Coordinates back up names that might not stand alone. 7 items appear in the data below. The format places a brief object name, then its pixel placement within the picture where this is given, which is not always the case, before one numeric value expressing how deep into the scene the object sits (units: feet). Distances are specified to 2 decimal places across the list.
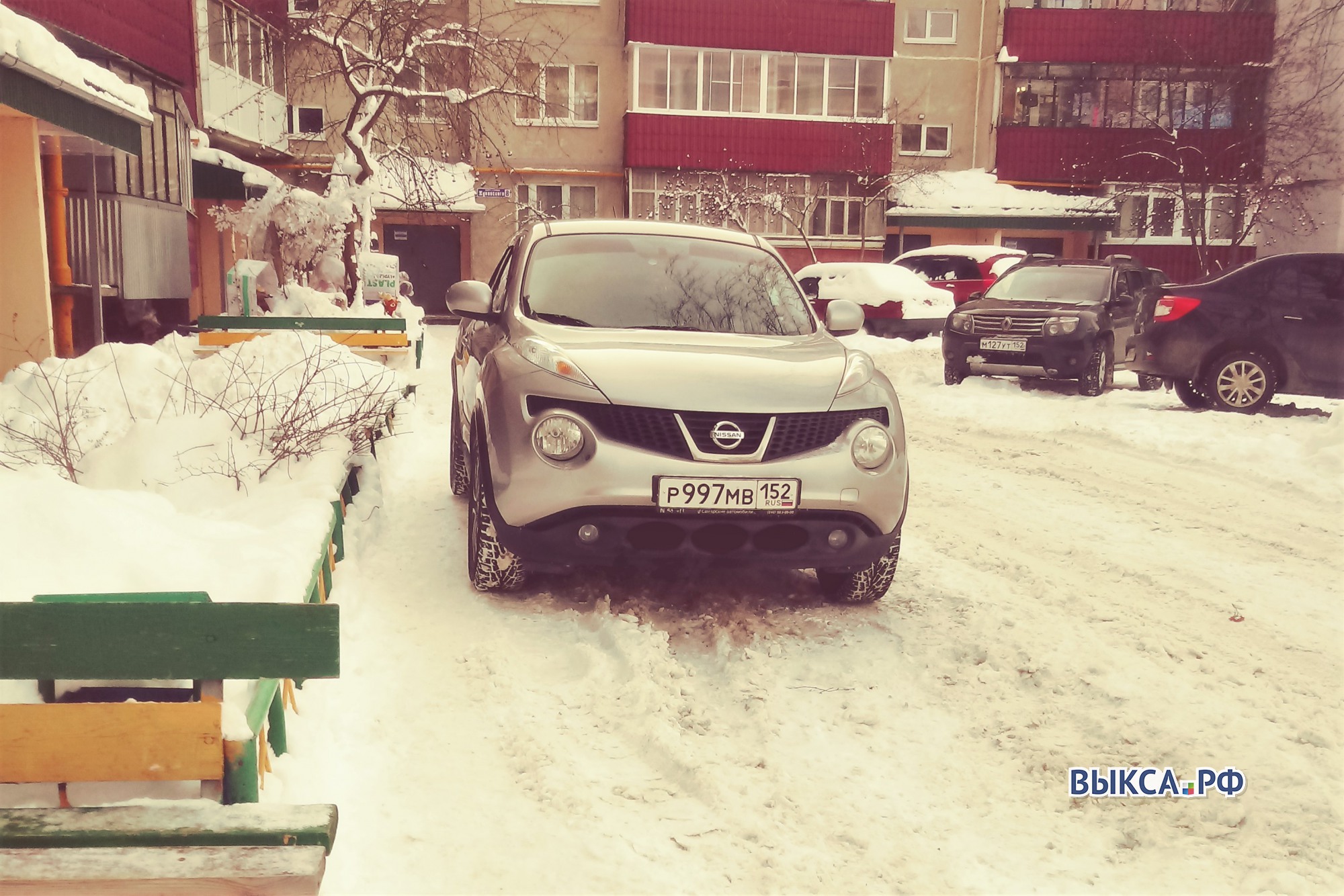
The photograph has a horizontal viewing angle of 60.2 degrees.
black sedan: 37.60
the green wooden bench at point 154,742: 8.09
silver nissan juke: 15.25
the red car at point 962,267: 80.64
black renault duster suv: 45.01
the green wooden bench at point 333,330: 43.86
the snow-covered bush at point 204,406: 20.77
